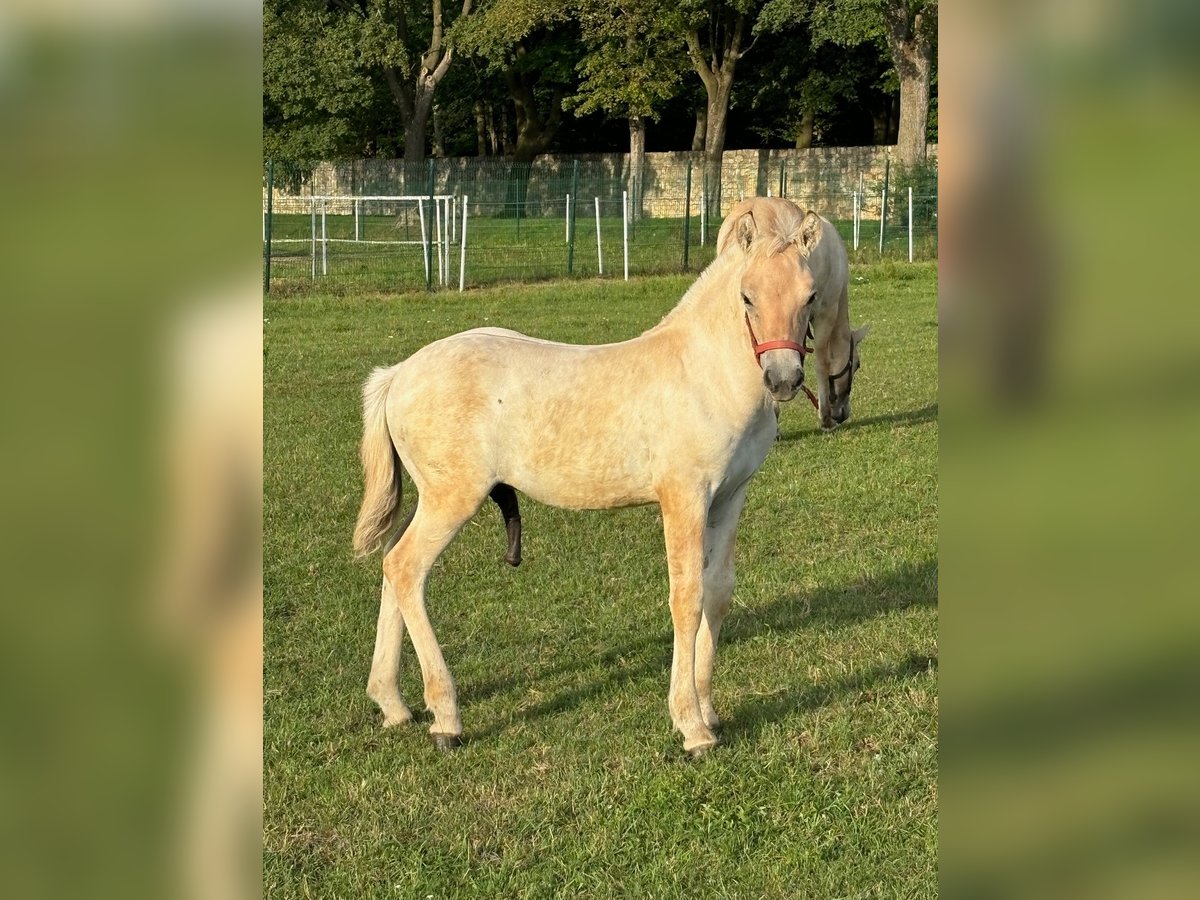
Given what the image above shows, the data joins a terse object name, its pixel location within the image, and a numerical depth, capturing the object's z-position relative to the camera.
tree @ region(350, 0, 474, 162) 44.62
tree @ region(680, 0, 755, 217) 41.28
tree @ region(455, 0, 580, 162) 41.38
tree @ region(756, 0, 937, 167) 35.22
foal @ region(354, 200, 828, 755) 4.89
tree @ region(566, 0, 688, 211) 41.19
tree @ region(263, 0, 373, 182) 44.75
